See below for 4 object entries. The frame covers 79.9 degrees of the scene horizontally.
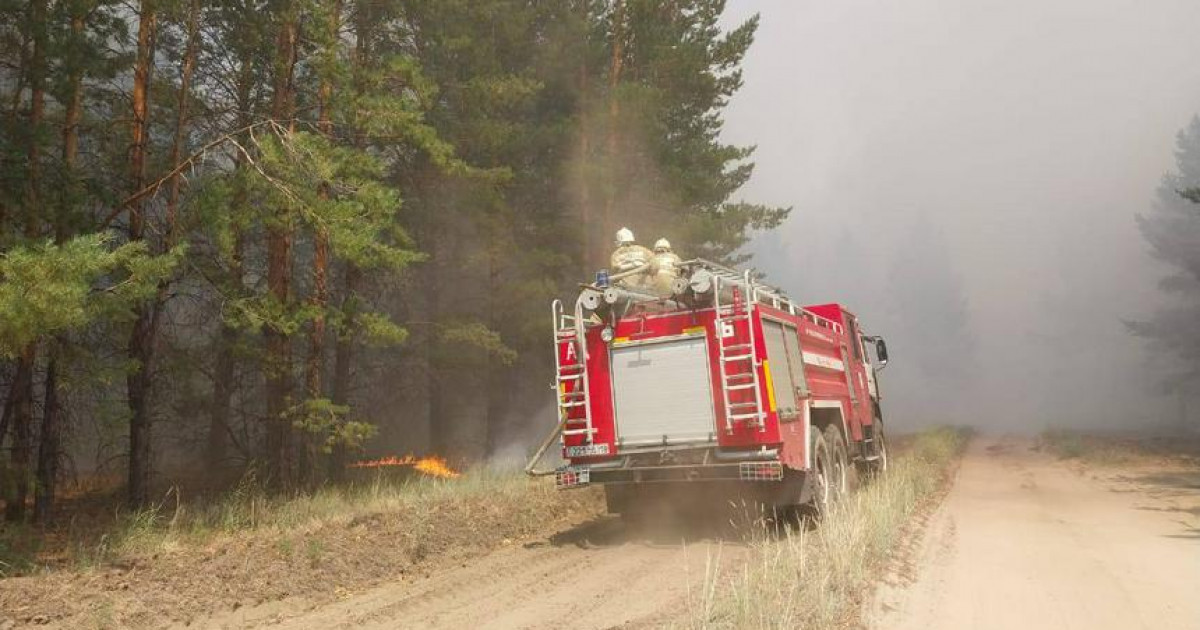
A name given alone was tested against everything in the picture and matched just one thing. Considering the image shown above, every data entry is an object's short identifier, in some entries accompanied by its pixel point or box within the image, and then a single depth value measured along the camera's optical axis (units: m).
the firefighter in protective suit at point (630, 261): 9.43
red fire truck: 7.95
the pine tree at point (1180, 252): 43.88
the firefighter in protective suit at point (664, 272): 9.35
